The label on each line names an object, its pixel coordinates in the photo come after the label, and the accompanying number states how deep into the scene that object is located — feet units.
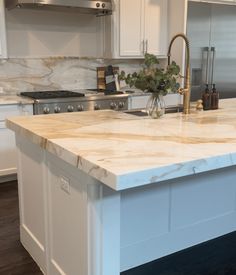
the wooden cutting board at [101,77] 14.74
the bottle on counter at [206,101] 8.80
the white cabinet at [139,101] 13.61
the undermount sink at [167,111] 8.42
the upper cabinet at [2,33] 11.52
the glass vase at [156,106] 7.44
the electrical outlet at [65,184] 5.52
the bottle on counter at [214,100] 8.84
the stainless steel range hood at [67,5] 11.53
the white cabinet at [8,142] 11.34
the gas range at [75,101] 11.73
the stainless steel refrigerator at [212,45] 13.91
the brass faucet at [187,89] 7.84
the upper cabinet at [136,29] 13.65
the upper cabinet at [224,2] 14.07
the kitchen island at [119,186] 4.60
